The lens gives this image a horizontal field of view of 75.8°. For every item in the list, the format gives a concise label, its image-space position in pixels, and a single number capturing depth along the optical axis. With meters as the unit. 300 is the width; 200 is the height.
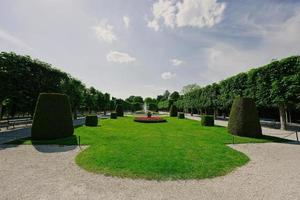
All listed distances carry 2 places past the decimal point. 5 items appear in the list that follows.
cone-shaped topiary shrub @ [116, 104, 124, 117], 43.19
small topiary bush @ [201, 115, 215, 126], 22.95
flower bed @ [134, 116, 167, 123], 28.17
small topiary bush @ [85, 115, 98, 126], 22.20
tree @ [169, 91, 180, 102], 100.75
